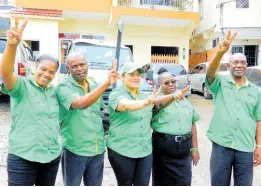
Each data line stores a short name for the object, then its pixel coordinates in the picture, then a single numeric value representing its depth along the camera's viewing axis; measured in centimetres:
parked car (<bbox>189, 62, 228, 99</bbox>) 941
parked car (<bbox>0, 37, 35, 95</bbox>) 511
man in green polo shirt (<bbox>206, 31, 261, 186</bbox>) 211
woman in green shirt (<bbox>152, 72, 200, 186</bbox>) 213
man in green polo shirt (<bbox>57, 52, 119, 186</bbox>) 188
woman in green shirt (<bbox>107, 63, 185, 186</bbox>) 195
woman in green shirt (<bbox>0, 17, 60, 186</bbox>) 164
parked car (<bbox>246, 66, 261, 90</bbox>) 656
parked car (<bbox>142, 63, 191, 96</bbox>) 784
